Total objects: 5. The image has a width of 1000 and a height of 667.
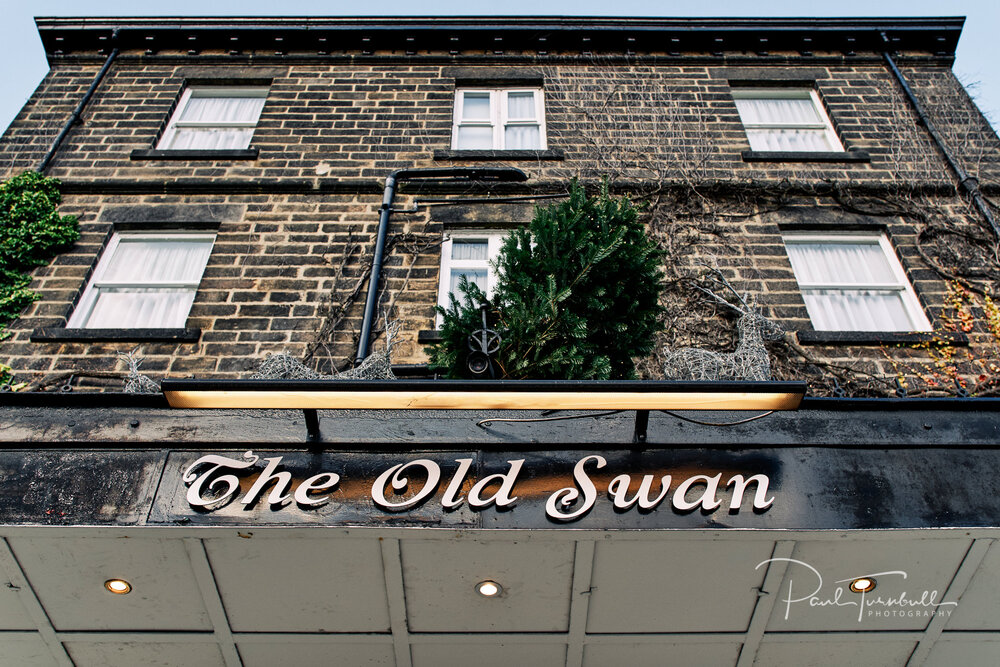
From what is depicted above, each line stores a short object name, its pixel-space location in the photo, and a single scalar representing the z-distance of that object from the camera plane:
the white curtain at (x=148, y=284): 8.93
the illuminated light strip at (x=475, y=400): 4.84
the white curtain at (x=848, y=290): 9.11
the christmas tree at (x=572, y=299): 6.04
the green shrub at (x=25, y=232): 8.83
